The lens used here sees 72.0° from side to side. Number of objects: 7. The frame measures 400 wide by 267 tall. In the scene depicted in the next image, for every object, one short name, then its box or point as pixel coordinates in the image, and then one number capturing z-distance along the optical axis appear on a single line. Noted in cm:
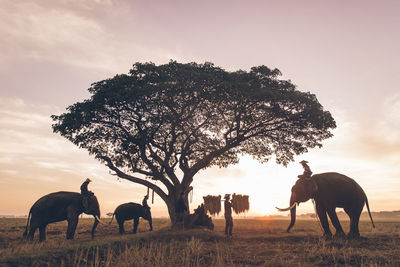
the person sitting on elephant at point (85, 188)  1527
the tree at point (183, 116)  1962
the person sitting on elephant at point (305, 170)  1432
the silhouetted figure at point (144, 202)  2054
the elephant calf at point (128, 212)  1870
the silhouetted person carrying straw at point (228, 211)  1659
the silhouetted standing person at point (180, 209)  1916
